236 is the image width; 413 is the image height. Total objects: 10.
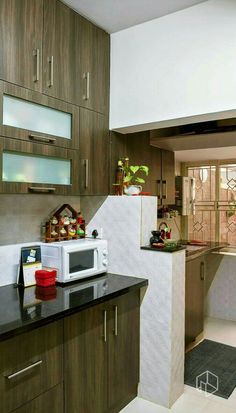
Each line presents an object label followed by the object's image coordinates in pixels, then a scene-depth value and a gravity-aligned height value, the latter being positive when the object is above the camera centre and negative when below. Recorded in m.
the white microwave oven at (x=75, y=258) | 2.18 -0.38
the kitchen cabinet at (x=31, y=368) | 1.46 -0.79
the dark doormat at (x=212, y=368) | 2.61 -1.46
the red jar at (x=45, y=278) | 2.12 -0.49
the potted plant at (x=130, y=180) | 2.54 +0.18
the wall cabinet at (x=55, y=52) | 1.85 +0.97
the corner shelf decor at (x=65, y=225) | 2.42 -0.17
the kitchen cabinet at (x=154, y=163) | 2.86 +0.41
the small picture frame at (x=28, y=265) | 2.15 -0.42
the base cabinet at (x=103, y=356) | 1.83 -0.95
